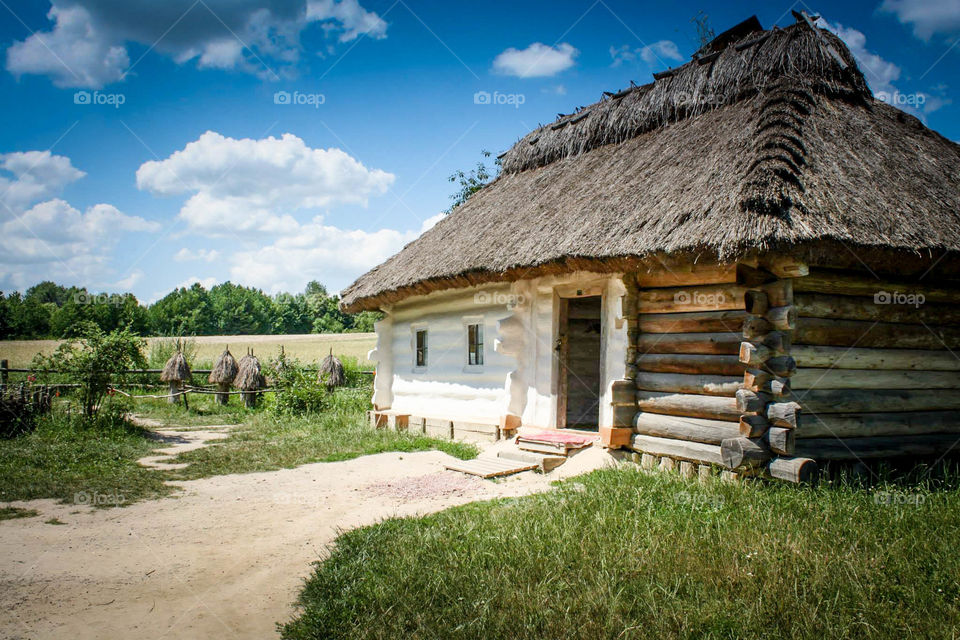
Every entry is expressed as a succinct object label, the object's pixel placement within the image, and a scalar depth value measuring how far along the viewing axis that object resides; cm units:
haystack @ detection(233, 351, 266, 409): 1611
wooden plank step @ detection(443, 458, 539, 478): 713
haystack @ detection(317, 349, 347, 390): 1722
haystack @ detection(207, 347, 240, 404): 1658
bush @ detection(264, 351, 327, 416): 1372
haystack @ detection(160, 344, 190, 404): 1565
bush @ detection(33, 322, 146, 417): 1054
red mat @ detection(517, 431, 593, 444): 745
